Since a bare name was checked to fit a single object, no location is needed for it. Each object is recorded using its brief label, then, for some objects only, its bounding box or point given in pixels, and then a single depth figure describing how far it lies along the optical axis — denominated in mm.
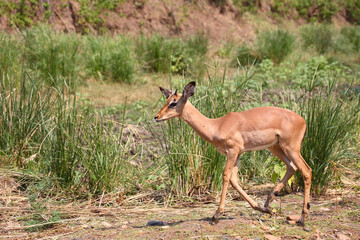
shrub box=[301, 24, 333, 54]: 32437
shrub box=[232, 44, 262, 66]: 27422
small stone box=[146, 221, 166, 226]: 8289
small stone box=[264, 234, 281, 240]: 7332
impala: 8242
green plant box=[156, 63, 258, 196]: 10086
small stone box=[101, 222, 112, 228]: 8375
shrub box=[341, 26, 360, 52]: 33000
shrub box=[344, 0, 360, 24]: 49469
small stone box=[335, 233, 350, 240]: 7297
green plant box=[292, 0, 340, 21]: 46625
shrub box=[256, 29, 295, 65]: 27484
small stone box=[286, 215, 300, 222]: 8359
